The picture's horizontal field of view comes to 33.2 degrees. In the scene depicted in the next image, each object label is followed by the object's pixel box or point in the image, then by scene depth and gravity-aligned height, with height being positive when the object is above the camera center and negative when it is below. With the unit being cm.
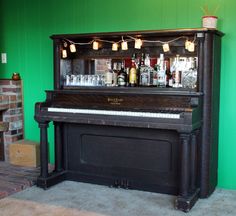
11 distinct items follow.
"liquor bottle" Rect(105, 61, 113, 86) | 410 -6
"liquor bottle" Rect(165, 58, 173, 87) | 388 -3
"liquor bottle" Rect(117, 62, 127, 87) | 403 -5
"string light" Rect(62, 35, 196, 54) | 368 +28
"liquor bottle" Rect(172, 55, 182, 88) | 382 -1
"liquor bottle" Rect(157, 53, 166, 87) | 387 -1
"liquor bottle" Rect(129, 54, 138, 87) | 397 -5
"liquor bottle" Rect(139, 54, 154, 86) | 396 -2
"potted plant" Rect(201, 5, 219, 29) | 358 +46
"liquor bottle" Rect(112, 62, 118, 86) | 409 -2
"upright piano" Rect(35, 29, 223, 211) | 348 -46
